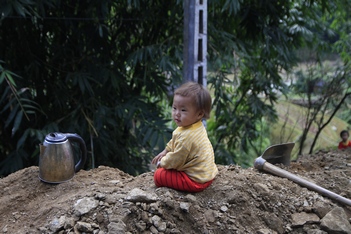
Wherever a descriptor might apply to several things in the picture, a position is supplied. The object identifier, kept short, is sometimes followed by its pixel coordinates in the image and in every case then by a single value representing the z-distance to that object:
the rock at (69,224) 2.28
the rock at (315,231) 2.53
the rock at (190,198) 2.52
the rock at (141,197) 2.43
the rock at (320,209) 2.67
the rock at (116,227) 2.25
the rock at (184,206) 2.44
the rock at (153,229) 2.34
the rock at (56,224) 2.29
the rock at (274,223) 2.56
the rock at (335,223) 2.51
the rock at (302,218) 2.60
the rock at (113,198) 2.44
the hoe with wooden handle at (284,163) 2.83
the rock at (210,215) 2.46
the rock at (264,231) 2.47
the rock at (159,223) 2.35
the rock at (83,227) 2.26
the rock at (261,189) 2.72
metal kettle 2.69
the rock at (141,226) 2.33
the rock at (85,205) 2.35
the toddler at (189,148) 2.44
